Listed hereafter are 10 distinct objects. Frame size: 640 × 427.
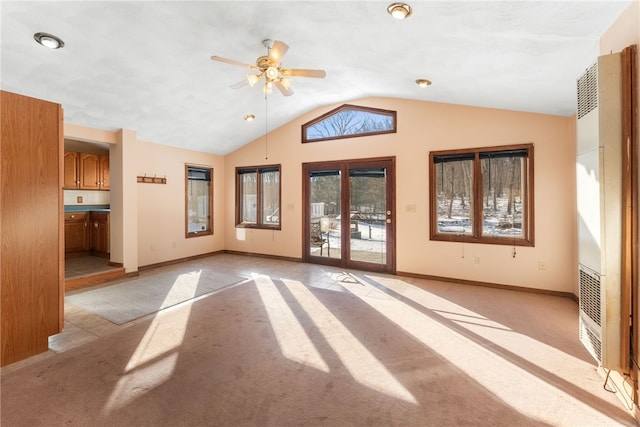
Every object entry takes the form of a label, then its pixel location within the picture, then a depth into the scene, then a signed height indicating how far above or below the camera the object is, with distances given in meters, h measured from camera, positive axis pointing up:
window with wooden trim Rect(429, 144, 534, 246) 4.45 +0.28
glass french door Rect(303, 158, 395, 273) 5.48 +0.01
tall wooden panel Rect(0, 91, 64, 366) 2.44 -0.07
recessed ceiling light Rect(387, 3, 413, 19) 2.34 +1.65
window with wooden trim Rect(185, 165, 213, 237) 6.63 +0.35
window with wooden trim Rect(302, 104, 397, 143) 5.48 +1.80
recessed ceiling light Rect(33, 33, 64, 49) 2.80 +1.72
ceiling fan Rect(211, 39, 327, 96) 2.92 +1.56
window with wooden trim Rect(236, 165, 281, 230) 6.80 +0.44
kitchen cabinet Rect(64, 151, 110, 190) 5.91 +0.95
